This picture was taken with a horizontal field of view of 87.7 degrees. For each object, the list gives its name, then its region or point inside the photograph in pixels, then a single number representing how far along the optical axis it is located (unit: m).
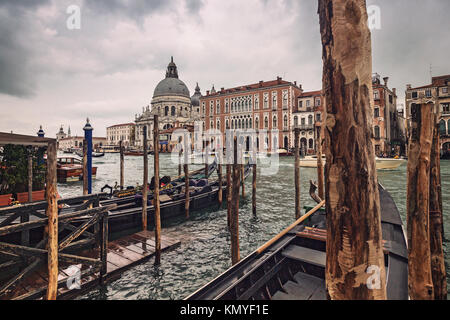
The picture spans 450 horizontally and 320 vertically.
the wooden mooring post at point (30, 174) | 6.53
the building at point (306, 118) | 33.16
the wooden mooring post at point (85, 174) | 6.53
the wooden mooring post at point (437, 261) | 2.33
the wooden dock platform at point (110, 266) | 3.29
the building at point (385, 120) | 26.48
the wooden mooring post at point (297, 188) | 7.18
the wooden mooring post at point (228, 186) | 6.59
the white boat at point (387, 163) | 18.22
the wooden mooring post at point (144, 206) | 6.14
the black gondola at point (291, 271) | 2.56
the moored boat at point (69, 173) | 16.02
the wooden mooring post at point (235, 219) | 4.46
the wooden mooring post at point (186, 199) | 7.83
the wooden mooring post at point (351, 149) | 1.20
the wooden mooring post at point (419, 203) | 1.94
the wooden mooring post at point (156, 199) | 4.70
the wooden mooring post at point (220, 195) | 9.14
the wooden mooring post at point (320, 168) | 8.08
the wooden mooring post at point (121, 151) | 10.35
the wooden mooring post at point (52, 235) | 2.85
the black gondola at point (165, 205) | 6.29
